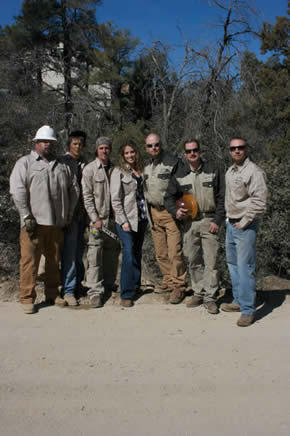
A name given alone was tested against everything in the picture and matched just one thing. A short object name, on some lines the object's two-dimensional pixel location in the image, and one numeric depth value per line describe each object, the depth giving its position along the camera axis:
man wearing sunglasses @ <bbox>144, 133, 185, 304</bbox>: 5.29
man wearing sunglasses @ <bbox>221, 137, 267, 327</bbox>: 4.61
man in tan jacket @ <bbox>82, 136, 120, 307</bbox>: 5.23
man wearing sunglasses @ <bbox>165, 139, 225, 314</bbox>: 5.02
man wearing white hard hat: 4.91
